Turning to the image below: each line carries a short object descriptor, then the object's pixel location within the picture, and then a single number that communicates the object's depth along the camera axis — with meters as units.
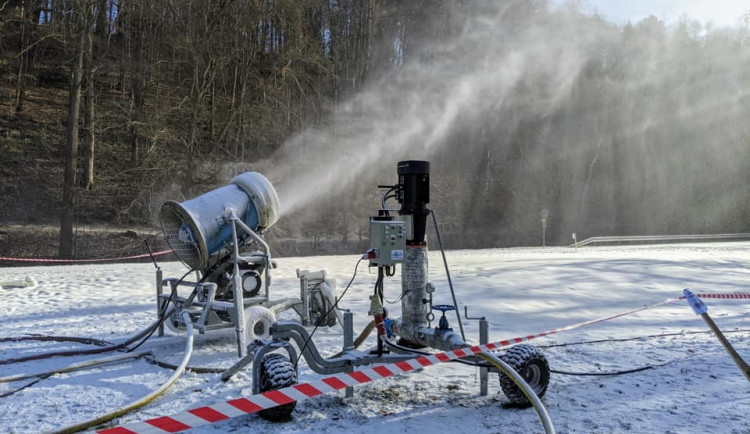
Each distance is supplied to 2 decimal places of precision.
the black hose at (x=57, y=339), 6.20
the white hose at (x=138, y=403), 3.59
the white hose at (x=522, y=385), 3.32
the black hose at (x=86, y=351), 5.33
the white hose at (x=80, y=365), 4.70
